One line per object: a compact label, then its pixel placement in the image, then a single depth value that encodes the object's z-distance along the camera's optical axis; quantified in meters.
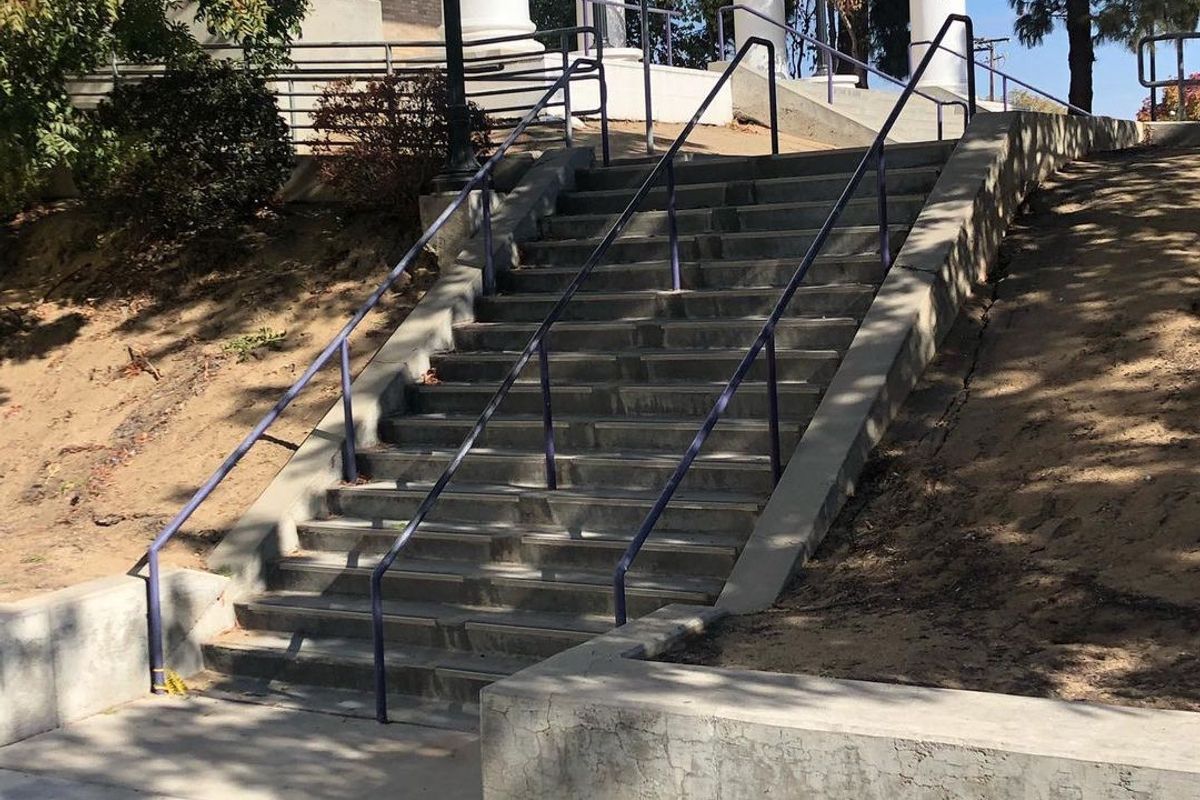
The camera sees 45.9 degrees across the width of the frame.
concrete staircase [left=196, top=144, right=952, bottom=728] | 7.22
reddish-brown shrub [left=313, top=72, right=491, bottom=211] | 11.80
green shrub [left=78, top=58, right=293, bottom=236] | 12.48
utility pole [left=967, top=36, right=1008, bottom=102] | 24.71
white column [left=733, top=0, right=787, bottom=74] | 22.94
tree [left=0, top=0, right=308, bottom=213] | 10.59
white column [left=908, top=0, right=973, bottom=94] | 23.34
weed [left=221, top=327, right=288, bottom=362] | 11.11
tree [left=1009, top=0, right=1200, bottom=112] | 19.08
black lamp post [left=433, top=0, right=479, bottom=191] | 10.71
